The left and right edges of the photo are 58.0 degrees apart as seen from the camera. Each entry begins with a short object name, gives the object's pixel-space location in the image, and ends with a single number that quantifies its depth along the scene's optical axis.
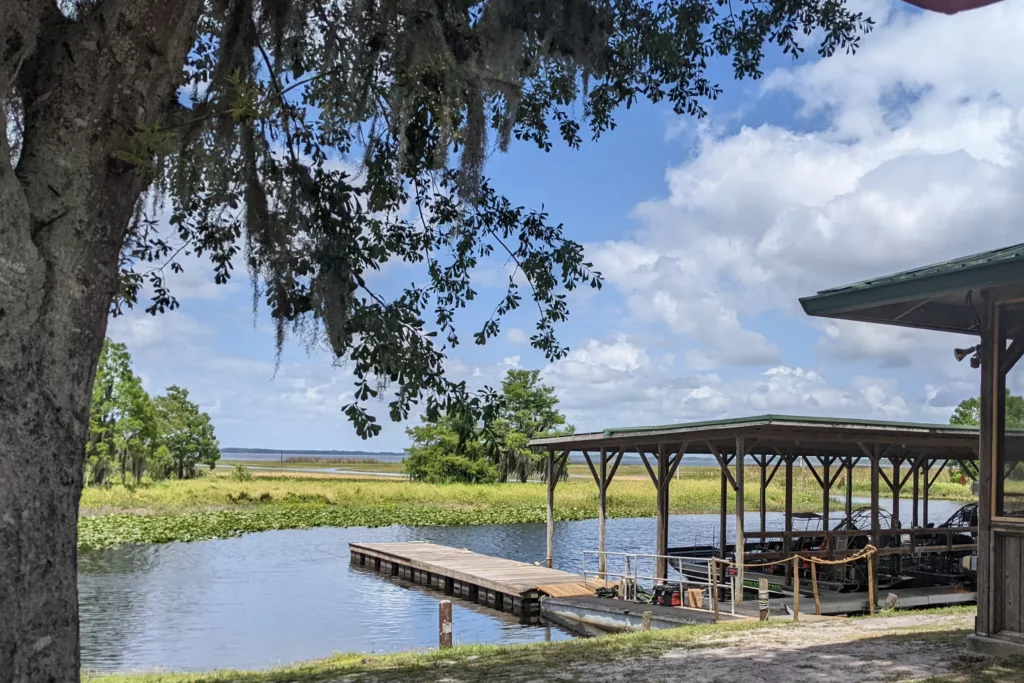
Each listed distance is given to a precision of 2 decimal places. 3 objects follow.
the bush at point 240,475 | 56.18
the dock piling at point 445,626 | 12.33
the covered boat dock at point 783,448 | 13.97
